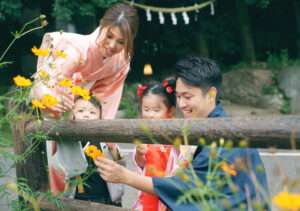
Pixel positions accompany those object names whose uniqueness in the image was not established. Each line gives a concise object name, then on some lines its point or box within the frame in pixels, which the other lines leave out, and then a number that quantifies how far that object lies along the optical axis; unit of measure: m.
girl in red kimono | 2.88
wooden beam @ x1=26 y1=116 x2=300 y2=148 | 1.88
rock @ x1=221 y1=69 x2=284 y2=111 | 11.75
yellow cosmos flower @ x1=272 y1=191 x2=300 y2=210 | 1.13
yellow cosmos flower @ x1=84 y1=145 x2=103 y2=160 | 2.24
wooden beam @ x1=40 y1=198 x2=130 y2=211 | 2.60
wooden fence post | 3.01
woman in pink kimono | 2.99
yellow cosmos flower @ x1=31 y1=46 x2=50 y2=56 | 2.31
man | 2.20
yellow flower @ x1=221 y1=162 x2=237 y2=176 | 1.41
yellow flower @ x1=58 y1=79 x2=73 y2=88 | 2.26
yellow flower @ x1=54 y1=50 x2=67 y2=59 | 2.33
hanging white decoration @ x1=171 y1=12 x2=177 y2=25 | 12.31
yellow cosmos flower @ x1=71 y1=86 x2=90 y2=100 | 2.25
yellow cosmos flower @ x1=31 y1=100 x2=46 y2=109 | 2.19
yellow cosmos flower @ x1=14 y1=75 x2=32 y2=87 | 2.16
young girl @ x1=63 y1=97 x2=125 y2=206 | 3.02
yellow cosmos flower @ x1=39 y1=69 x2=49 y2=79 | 2.25
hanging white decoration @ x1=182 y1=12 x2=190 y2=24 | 12.22
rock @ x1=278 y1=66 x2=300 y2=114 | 11.57
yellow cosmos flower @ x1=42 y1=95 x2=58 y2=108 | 2.21
